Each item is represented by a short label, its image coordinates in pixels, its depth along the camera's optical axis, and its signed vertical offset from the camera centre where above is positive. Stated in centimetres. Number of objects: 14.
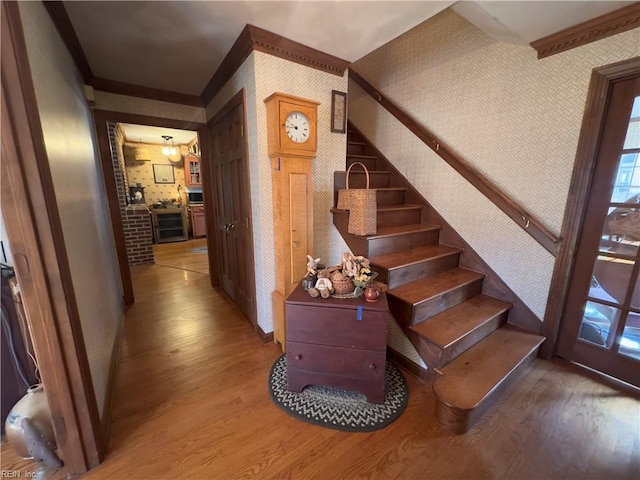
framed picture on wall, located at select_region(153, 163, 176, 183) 642 +37
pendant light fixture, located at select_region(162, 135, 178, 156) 595 +93
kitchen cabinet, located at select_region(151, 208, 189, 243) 598 -84
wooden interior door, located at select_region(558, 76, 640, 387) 158 -42
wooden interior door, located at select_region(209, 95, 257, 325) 219 -16
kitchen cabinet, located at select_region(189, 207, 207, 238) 655 -79
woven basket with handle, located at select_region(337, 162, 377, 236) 190 -14
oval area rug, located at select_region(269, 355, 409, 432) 143 -125
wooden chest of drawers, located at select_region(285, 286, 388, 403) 144 -85
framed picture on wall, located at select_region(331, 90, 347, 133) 213 +64
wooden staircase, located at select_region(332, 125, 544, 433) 150 -89
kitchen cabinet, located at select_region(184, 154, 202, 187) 671 +46
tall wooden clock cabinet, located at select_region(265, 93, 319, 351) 170 +4
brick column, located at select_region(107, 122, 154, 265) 443 -70
